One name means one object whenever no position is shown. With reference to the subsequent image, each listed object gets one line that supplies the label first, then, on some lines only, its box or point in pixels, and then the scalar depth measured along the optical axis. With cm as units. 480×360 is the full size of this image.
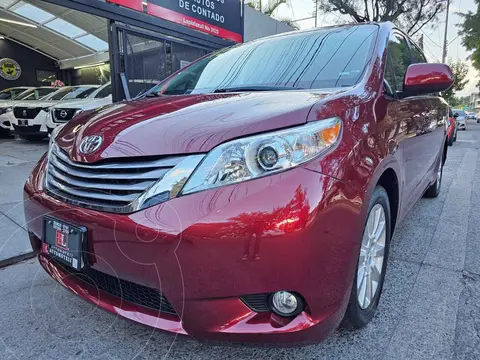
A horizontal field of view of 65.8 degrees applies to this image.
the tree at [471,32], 2869
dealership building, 581
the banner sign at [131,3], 561
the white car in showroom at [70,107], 796
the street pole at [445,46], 3016
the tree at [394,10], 2020
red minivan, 125
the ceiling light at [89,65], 1575
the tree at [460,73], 4159
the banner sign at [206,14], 648
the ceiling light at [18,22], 1420
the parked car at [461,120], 2273
